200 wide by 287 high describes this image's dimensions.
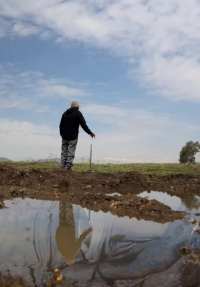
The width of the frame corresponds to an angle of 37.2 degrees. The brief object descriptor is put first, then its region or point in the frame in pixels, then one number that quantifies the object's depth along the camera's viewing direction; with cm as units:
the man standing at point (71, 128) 1188
